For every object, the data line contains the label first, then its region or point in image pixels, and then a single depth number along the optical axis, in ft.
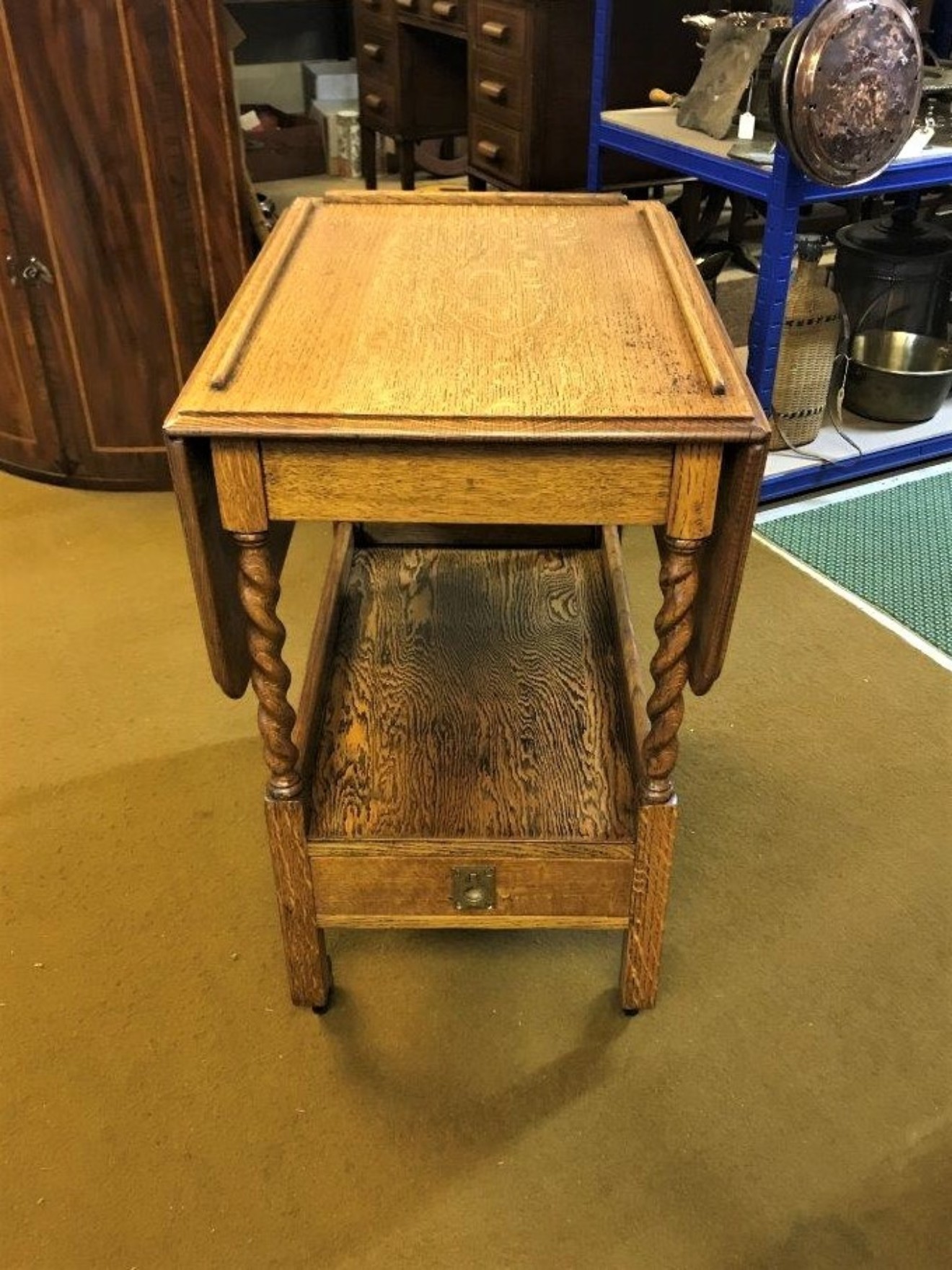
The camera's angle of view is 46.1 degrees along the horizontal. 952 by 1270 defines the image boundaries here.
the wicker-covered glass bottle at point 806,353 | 8.12
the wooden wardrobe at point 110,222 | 6.88
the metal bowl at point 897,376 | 8.79
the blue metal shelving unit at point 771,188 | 6.88
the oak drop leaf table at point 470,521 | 3.31
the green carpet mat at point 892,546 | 7.08
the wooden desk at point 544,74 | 9.19
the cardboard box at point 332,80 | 14.73
